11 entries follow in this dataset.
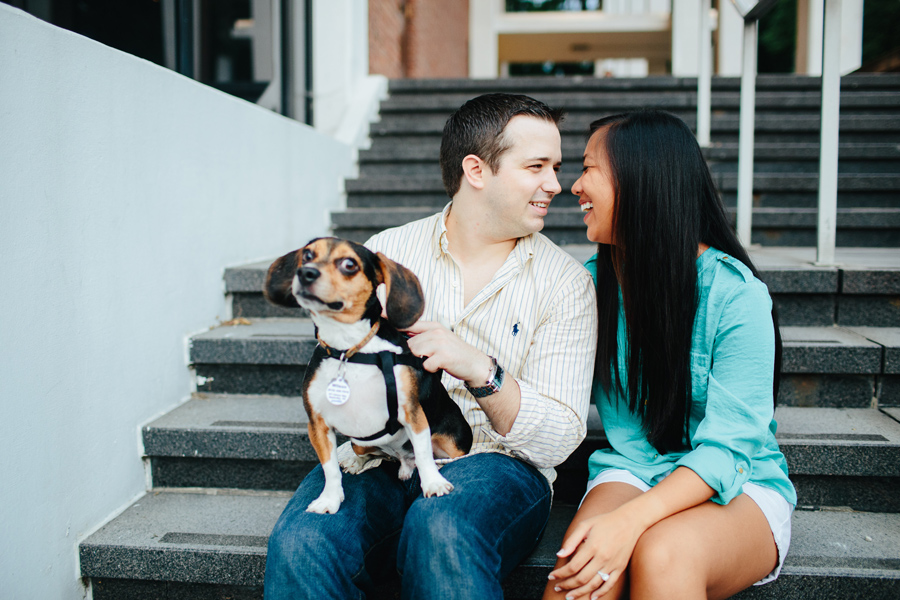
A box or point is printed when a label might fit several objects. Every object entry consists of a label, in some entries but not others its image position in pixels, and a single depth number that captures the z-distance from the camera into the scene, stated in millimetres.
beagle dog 1410
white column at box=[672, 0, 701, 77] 8078
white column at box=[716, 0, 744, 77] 8539
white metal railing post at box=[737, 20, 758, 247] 3221
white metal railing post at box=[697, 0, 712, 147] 4176
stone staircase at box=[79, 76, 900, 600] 1870
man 1439
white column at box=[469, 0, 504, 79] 11672
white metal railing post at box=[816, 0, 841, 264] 2498
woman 1412
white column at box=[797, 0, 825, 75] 7809
